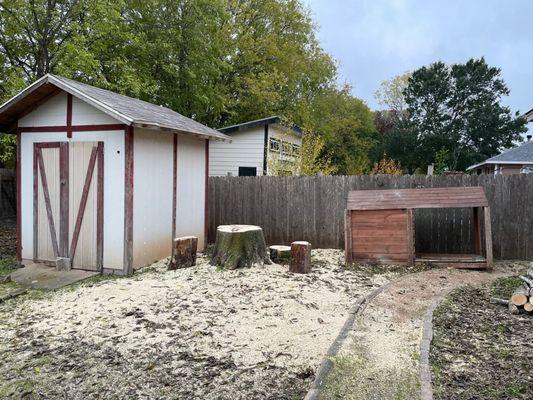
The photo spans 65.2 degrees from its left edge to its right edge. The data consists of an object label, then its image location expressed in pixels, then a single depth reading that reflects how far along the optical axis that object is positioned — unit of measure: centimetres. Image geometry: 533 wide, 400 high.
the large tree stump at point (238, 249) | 721
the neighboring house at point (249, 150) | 1598
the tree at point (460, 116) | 3180
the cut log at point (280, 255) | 786
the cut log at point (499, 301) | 550
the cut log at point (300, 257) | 709
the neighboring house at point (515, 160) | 1992
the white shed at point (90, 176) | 709
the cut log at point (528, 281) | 534
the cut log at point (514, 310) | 519
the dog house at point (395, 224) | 760
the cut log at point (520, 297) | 520
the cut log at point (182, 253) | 734
